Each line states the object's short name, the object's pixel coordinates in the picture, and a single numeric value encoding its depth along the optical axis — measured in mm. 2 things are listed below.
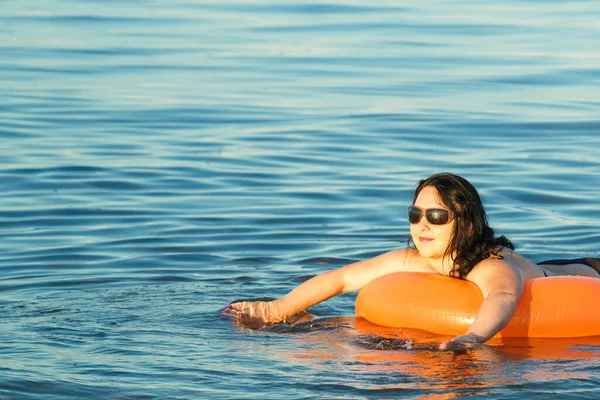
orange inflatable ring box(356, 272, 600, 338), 13484
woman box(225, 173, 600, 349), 13039
